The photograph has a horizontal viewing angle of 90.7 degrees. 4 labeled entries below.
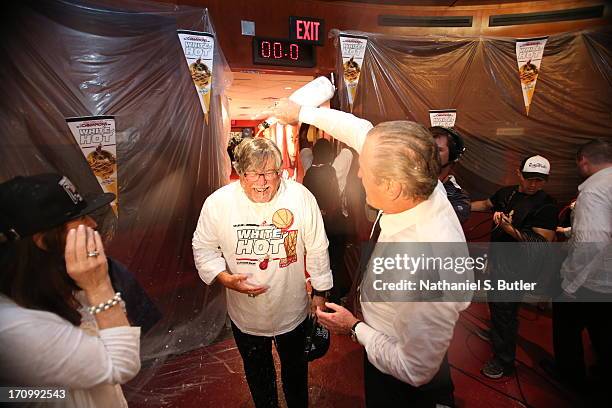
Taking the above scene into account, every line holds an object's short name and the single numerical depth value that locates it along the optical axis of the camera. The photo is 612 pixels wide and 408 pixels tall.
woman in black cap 0.77
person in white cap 2.31
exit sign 3.70
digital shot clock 3.62
